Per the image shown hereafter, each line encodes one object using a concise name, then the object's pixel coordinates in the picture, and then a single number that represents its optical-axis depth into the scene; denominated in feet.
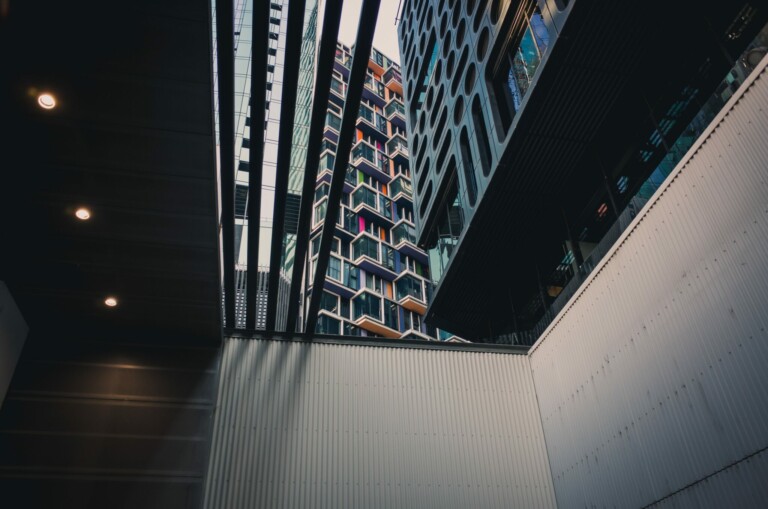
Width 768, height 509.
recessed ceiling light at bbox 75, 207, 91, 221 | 26.35
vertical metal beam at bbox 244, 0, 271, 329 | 19.52
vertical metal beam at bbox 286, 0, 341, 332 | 20.11
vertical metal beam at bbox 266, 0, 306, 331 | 20.07
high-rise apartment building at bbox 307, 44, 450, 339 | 136.05
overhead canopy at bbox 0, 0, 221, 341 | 18.89
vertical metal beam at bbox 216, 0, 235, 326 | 18.94
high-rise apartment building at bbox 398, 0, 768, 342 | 35.81
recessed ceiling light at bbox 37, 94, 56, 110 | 20.87
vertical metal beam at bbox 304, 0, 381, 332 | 20.71
